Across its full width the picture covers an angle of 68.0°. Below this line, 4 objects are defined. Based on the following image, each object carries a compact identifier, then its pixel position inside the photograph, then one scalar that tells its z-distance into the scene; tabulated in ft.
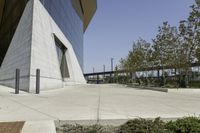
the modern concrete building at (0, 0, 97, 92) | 31.14
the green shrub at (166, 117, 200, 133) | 9.52
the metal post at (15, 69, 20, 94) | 25.32
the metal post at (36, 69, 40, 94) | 26.47
